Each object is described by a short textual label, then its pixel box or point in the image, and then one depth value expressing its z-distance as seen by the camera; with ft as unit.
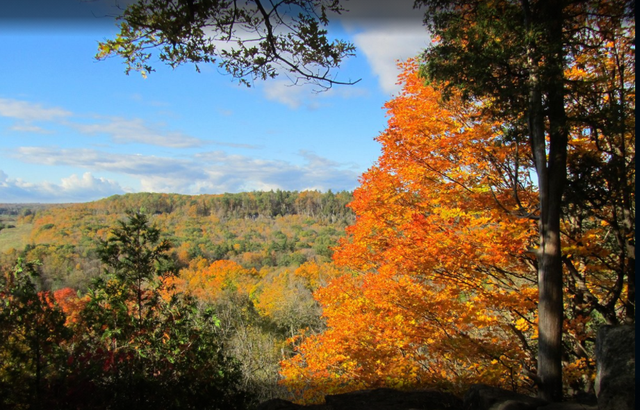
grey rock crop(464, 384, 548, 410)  12.87
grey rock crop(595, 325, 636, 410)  10.49
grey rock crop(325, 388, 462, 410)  16.67
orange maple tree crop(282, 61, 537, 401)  21.08
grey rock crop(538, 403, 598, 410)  12.23
